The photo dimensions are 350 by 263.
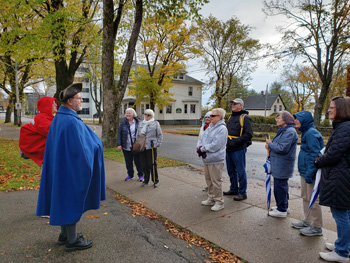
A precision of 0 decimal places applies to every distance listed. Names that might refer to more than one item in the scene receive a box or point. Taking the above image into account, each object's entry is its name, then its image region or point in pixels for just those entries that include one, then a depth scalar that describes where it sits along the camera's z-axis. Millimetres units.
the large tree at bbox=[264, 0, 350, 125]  20656
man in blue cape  2887
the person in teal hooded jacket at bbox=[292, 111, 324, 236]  3531
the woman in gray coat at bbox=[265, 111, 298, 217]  4145
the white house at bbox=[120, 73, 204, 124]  44688
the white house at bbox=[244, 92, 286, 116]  64750
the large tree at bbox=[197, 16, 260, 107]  32812
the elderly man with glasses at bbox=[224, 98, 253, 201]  5148
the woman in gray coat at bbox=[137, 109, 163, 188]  6121
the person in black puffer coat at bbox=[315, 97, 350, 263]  2875
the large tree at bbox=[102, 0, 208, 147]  11297
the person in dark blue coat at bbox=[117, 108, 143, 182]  6617
